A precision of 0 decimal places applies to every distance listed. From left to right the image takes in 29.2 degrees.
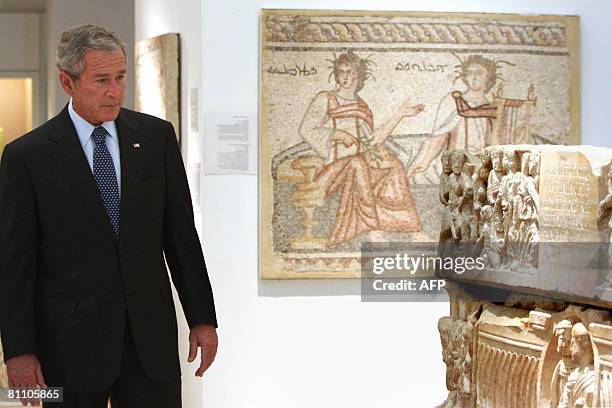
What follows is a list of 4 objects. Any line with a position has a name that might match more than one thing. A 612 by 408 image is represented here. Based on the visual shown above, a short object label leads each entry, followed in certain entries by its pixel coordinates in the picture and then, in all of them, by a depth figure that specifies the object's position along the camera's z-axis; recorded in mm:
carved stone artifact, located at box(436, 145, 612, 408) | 4664
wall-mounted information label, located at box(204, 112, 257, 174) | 7160
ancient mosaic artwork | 7273
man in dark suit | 3916
